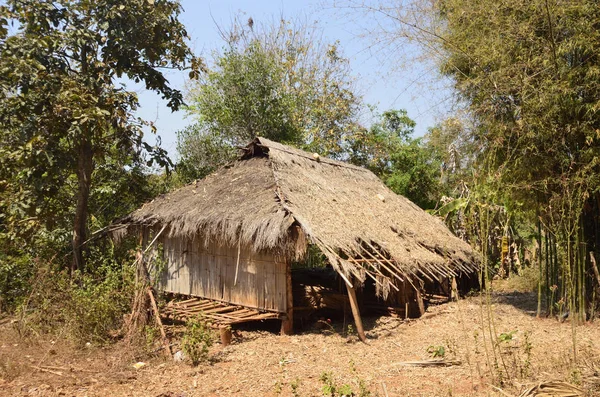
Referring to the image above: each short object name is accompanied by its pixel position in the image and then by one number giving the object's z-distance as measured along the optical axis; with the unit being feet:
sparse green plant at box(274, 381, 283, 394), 15.72
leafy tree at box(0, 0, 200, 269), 28.50
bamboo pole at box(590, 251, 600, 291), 22.69
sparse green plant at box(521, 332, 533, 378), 15.64
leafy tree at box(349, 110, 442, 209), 56.95
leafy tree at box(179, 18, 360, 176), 50.26
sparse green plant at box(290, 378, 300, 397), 15.06
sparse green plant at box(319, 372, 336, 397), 15.01
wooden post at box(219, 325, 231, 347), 23.39
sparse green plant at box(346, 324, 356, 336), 24.31
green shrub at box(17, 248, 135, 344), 21.88
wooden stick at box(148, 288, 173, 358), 20.92
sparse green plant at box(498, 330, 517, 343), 18.61
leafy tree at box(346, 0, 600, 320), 23.39
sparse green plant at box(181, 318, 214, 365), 19.93
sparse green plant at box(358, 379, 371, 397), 14.56
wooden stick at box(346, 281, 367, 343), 23.20
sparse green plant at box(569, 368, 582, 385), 14.11
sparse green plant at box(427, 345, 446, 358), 20.08
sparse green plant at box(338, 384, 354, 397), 15.63
